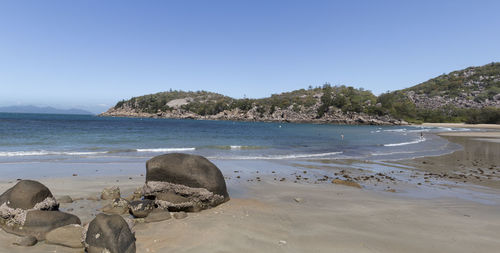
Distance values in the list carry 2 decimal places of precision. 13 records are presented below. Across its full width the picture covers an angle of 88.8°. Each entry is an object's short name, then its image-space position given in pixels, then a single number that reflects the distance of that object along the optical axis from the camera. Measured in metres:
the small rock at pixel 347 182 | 12.42
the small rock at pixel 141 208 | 7.81
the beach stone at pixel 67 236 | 5.85
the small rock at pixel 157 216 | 7.50
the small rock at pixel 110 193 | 9.43
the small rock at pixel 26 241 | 5.82
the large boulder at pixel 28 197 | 6.91
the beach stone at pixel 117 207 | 8.15
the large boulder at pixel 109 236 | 5.36
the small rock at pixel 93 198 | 9.38
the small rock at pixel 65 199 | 8.91
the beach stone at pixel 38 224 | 6.36
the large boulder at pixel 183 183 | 8.48
